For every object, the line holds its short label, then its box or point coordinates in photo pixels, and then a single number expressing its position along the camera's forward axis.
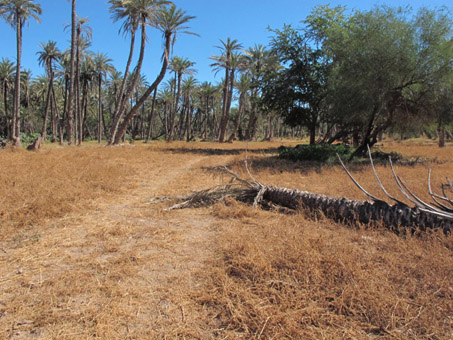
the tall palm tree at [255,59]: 34.41
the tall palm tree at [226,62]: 31.78
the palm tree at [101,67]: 38.59
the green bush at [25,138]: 33.62
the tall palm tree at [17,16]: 22.25
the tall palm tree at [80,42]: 25.17
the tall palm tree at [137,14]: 20.42
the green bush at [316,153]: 12.60
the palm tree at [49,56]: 31.81
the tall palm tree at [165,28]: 21.25
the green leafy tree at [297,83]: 19.05
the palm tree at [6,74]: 37.72
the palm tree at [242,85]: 40.00
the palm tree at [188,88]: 49.09
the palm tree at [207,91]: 52.28
